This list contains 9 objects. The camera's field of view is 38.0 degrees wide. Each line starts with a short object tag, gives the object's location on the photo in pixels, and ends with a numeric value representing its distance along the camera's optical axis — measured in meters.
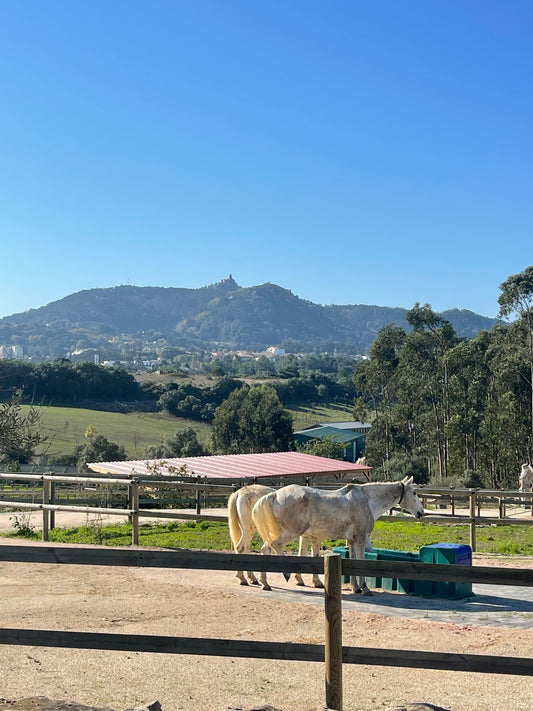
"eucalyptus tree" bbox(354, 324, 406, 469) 66.06
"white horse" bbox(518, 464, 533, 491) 31.00
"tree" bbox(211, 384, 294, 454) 73.50
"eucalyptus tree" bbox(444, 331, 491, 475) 55.06
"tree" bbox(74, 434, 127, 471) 55.28
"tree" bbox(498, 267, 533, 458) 51.78
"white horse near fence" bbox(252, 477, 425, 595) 11.54
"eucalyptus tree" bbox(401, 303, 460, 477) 59.53
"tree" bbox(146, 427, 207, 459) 60.12
